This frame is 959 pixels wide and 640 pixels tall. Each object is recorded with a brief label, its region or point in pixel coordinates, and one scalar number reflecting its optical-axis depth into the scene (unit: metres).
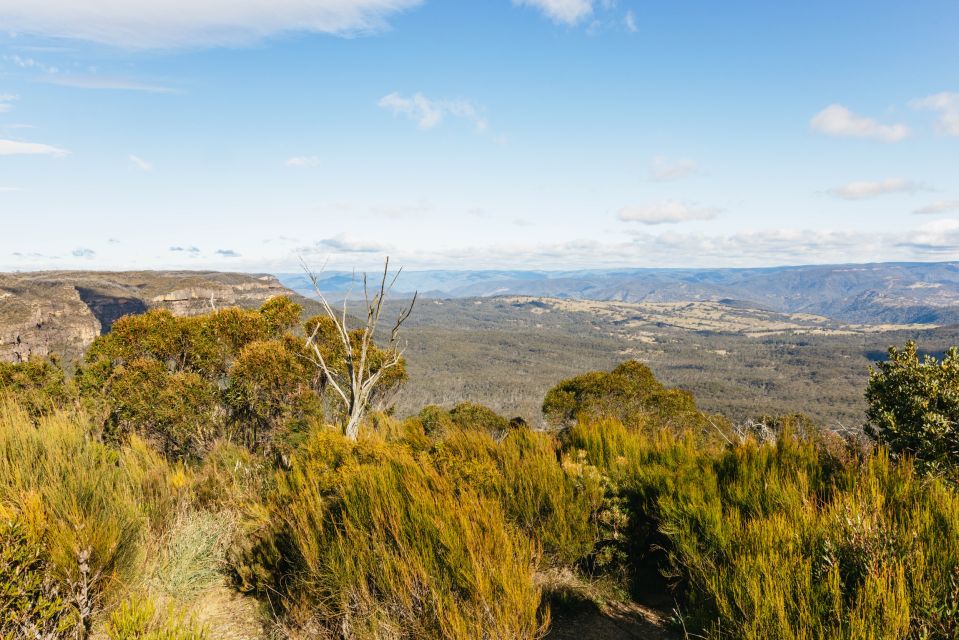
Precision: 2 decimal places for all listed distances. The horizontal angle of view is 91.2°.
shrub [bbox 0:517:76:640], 2.50
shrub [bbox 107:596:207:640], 2.29
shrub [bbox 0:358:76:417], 15.95
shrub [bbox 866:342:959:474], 6.29
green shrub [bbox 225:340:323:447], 15.17
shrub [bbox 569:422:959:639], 2.19
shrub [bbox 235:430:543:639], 2.72
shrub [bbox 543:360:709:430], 26.59
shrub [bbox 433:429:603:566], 4.58
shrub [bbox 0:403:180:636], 2.94
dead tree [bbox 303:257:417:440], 11.10
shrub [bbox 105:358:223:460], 14.53
